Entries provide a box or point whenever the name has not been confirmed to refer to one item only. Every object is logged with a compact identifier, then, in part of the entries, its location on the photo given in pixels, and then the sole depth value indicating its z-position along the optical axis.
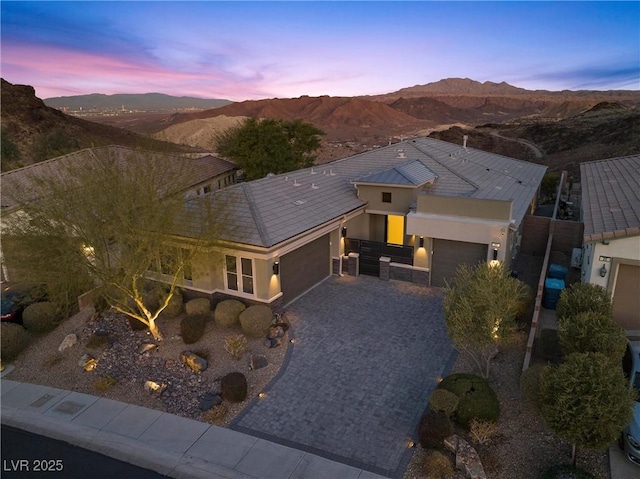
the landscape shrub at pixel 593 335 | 10.34
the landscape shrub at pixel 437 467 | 9.00
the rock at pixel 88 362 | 13.68
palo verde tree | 13.29
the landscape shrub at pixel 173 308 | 16.36
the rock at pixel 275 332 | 14.72
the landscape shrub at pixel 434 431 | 9.63
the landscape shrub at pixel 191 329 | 14.54
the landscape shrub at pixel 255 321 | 14.71
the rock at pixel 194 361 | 13.15
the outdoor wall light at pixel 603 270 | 12.79
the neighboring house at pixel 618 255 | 12.37
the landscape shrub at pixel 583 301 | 11.43
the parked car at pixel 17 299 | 16.07
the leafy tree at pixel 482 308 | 10.80
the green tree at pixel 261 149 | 40.00
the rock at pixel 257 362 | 13.16
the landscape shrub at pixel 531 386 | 9.75
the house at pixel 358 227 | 16.02
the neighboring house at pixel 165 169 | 15.95
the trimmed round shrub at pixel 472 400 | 10.16
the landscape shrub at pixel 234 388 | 11.65
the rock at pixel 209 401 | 11.45
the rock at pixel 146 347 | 14.30
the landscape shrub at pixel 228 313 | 15.28
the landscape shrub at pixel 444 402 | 10.23
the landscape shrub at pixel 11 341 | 14.50
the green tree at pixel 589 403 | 8.12
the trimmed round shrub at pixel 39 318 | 15.88
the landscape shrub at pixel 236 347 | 13.60
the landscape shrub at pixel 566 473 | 8.52
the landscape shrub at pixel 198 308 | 15.78
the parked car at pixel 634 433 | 8.91
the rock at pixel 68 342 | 14.89
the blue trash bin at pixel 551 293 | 16.05
